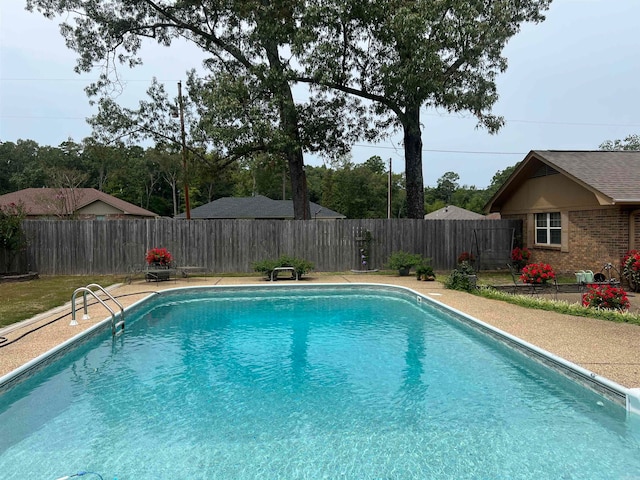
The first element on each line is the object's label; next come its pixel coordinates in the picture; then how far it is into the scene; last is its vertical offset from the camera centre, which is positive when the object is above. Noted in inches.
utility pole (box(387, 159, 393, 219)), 1520.7 +126.7
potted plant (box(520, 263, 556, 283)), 416.2 -36.6
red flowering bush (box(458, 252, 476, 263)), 598.2 -29.4
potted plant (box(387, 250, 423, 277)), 557.9 -30.0
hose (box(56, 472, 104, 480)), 128.9 -67.4
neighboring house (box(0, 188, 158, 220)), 1167.6 +105.0
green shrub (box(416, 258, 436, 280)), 524.4 -42.6
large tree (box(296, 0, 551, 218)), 538.0 +242.8
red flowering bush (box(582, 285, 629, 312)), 311.9 -46.2
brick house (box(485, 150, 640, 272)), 445.4 +33.4
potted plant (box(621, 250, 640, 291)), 413.1 -32.5
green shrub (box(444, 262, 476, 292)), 437.9 -43.7
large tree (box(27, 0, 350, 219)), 620.7 +320.6
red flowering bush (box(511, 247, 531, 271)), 589.9 -28.8
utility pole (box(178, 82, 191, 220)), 754.2 +170.3
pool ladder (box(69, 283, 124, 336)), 280.1 -51.1
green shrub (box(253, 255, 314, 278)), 525.3 -30.8
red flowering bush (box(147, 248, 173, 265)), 511.5 -18.7
